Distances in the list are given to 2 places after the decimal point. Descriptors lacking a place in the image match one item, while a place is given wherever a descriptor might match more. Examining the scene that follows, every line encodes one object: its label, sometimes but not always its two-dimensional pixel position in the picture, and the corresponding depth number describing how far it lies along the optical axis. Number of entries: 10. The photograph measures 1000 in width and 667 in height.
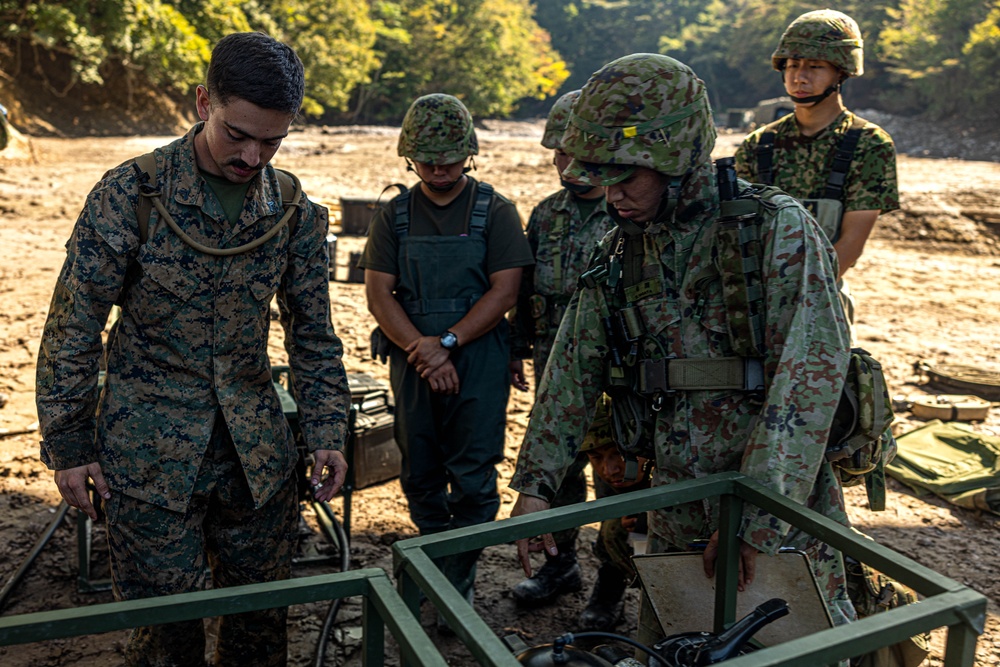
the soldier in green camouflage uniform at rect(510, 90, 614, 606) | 3.87
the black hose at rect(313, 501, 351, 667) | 3.50
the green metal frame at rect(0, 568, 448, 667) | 1.56
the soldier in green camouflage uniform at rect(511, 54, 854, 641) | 2.15
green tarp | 5.22
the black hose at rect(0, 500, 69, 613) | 3.87
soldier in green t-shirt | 3.76
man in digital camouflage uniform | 2.39
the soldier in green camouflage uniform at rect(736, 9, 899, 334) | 3.93
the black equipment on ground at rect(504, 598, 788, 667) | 1.77
